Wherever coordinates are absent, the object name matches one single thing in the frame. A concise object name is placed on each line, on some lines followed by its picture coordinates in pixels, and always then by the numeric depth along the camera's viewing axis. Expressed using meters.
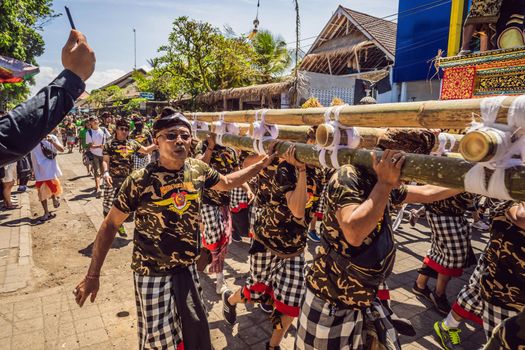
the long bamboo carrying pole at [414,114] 1.39
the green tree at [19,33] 11.97
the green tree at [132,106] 27.38
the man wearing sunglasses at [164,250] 2.42
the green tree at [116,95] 32.06
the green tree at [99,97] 38.91
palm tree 19.20
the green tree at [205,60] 16.70
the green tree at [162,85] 19.11
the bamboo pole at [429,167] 1.24
